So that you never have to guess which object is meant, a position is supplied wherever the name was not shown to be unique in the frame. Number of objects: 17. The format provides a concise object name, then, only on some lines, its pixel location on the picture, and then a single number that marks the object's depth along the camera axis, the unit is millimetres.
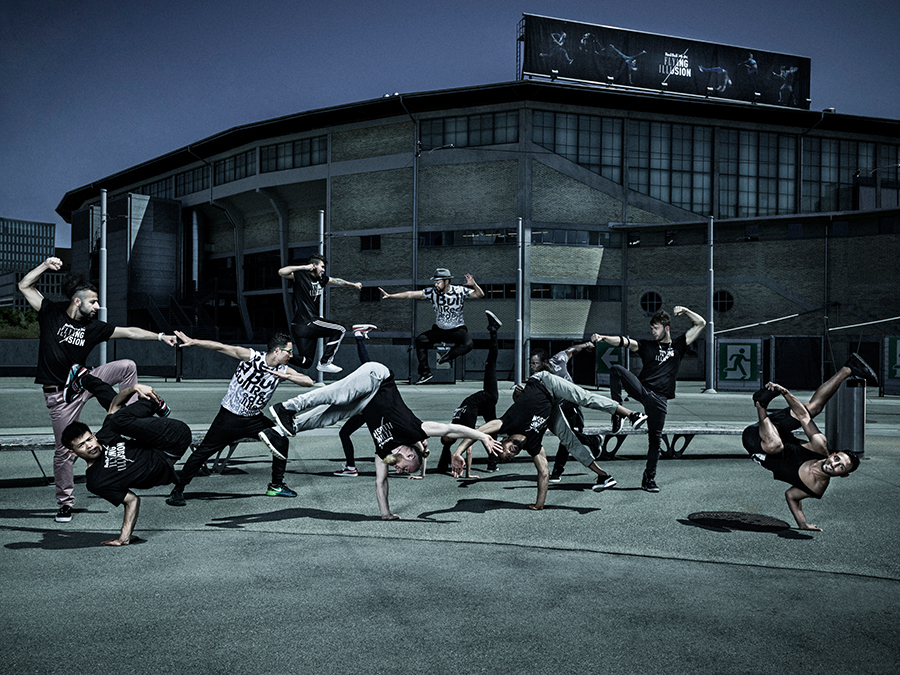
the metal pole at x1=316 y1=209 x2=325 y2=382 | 30688
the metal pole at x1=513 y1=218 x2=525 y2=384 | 34891
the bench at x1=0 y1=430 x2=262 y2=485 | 9617
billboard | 44625
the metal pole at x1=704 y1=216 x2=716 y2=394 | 31344
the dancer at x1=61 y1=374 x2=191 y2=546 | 6785
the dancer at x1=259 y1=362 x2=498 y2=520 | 7742
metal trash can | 9477
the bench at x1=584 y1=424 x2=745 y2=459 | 12049
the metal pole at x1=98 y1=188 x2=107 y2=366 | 23123
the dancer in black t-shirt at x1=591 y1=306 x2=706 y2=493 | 9633
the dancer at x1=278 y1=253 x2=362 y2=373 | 9758
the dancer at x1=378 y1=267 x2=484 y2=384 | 10477
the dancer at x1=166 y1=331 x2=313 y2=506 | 8430
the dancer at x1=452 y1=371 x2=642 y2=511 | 8156
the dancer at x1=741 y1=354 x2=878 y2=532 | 6968
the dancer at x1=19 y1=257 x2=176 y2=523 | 7785
